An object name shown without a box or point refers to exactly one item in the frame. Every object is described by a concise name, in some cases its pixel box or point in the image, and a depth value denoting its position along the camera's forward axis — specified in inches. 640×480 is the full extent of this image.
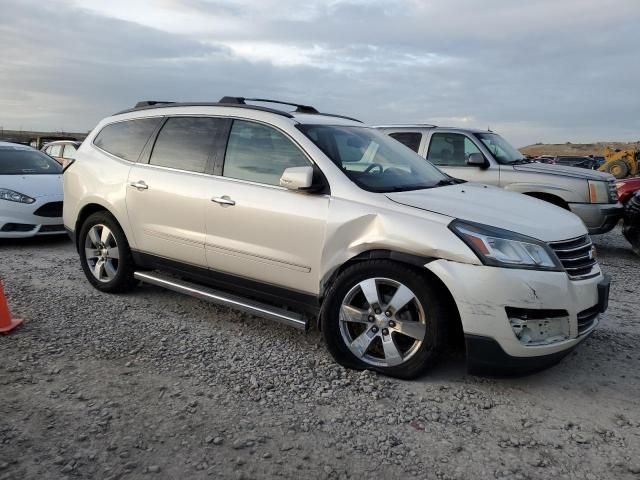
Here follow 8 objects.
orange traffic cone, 165.6
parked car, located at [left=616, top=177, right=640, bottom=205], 384.0
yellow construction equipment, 936.9
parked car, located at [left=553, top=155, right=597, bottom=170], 1033.5
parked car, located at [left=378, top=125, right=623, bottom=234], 307.0
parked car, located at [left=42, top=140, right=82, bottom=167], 603.4
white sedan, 296.4
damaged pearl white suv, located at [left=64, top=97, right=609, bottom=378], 129.5
